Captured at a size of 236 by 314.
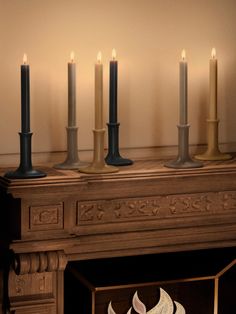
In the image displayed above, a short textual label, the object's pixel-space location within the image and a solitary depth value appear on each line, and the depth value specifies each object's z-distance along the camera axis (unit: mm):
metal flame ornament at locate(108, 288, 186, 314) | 3445
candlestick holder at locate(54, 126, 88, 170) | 3387
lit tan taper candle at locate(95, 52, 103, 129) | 3287
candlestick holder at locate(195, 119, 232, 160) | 3590
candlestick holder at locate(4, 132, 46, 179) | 3190
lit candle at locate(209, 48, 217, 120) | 3518
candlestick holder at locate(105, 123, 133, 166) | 3433
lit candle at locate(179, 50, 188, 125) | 3394
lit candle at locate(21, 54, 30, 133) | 3177
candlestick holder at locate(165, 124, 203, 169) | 3422
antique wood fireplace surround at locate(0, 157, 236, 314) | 3167
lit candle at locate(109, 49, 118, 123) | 3350
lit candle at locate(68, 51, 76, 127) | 3338
